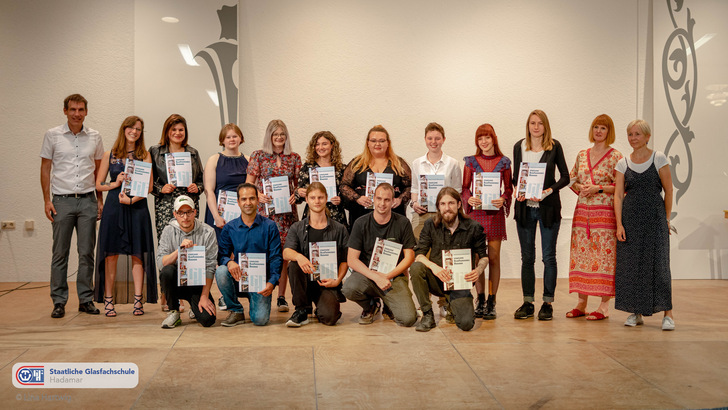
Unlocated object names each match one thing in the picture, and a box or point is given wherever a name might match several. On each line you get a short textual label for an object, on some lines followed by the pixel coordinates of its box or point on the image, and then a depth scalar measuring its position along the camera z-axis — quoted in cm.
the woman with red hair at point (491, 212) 486
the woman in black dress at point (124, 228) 497
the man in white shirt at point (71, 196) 498
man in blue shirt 459
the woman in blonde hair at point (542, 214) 479
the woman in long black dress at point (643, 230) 453
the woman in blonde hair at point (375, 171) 511
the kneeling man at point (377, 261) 462
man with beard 451
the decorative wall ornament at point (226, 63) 658
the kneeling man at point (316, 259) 462
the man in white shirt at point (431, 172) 502
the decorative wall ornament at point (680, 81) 697
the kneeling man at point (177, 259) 449
